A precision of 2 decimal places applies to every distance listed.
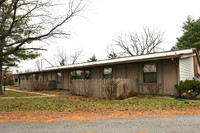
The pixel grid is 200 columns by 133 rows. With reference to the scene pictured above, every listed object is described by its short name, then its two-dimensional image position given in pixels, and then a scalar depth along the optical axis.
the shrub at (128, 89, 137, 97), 11.67
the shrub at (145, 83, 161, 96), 11.50
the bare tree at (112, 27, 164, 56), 37.41
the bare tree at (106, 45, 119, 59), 41.31
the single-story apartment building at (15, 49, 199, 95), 11.26
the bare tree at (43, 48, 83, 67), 47.28
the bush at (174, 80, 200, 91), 10.05
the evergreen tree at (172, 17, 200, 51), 32.19
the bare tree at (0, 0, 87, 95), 8.86
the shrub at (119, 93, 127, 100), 10.47
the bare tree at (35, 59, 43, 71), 62.00
